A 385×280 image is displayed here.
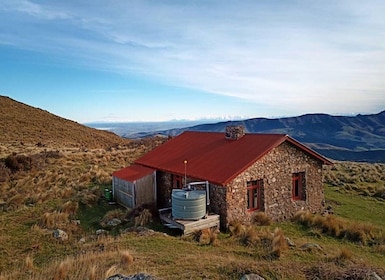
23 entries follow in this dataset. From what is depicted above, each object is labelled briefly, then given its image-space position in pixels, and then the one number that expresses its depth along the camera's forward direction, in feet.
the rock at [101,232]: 43.62
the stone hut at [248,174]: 47.26
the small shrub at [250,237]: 37.19
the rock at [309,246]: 35.70
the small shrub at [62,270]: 24.72
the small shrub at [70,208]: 52.01
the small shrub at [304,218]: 49.75
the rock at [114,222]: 47.65
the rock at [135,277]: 21.04
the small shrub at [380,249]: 37.99
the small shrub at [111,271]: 23.91
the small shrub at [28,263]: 31.96
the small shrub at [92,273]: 23.60
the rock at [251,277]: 23.16
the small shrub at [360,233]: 41.83
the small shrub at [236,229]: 42.63
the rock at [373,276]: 23.55
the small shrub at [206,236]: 38.40
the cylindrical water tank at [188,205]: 44.16
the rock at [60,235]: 41.46
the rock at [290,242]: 36.55
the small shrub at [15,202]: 57.04
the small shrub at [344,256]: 30.96
